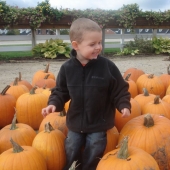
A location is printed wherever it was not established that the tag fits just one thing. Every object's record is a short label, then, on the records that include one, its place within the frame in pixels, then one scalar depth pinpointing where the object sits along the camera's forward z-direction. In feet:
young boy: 7.38
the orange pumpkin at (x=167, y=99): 10.22
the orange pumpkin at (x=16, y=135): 7.87
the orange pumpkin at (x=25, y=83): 12.99
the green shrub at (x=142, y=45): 40.09
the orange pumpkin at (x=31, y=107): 10.21
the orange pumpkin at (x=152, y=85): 12.44
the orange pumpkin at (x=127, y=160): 5.75
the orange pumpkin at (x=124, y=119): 8.77
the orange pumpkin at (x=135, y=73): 14.70
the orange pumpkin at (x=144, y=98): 10.05
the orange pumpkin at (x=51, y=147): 7.36
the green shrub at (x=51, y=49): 35.50
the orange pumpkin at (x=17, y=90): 11.63
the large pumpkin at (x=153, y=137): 6.84
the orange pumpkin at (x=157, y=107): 9.04
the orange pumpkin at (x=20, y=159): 6.43
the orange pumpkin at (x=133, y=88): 12.19
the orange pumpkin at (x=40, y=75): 14.51
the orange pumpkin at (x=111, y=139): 7.64
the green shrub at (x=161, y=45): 39.77
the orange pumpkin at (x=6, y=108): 10.41
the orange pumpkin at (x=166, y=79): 13.25
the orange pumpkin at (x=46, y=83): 13.12
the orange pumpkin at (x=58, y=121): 8.50
